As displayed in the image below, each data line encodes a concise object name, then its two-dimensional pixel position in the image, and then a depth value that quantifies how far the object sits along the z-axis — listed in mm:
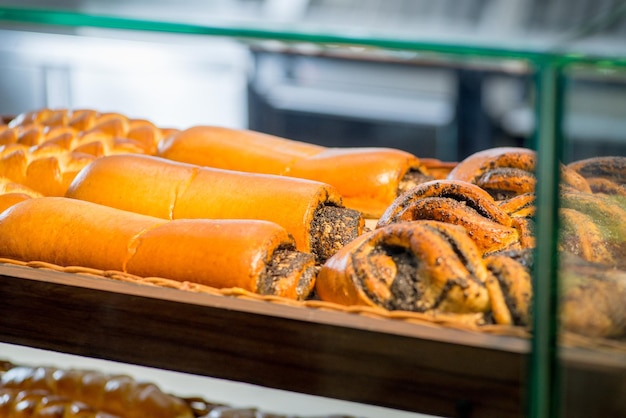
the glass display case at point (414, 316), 1036
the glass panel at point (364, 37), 1036
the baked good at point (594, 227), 1109
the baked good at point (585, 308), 1039
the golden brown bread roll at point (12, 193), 1409
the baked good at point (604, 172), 1082
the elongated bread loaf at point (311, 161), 1493
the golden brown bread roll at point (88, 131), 1629
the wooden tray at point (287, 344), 1078
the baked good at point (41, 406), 1146
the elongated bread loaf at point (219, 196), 1344
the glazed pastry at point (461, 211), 1269
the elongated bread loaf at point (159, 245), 1243
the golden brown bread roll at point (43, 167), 1518
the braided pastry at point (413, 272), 1150
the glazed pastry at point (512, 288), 1110
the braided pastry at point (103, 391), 1139
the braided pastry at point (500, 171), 1392
